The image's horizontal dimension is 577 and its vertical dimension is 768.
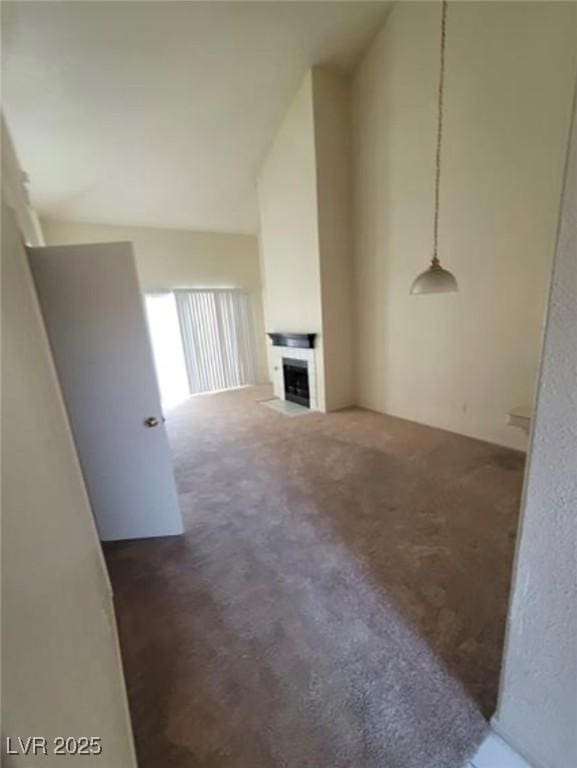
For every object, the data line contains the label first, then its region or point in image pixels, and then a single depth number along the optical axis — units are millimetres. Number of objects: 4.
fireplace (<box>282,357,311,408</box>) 5648
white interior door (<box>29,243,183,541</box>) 2102
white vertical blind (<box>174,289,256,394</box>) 6969
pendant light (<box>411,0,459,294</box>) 2939
